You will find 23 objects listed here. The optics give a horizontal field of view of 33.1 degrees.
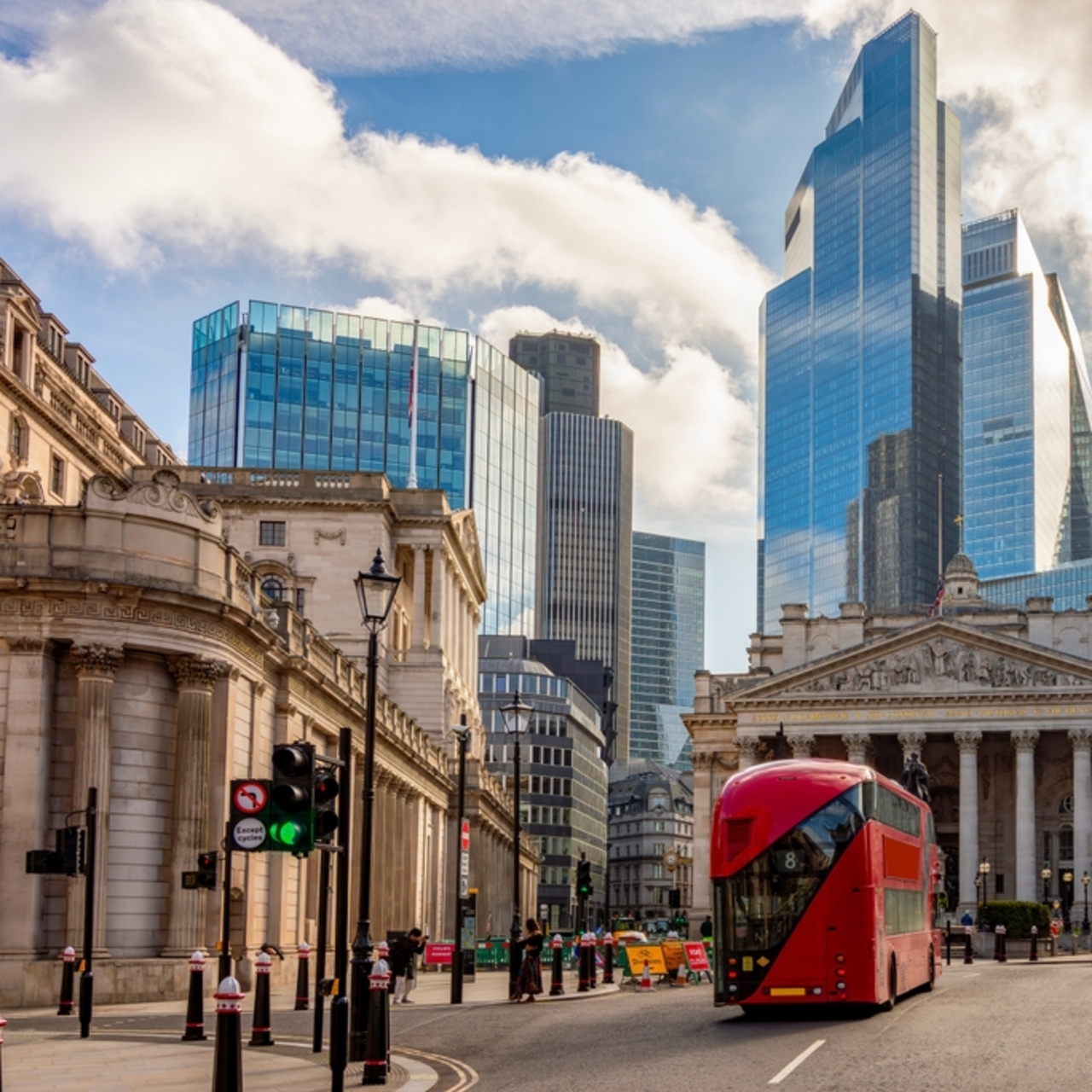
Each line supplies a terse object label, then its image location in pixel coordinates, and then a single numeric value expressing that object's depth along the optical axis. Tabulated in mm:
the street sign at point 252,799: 18969
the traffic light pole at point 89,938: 27875
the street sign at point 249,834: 18828
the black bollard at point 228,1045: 17797
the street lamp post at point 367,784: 22469
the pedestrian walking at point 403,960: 39906
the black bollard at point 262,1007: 25406
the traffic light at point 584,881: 59312
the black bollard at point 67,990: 33000
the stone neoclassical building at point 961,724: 106188
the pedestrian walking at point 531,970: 39469
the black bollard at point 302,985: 34469
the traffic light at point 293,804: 18922
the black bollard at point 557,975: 41469
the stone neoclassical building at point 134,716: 38594
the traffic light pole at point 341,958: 19470
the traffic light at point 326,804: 20812
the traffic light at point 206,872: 32425
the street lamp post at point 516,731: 42684
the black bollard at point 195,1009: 27422
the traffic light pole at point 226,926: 27559
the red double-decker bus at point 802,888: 28797
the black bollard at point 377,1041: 21625
